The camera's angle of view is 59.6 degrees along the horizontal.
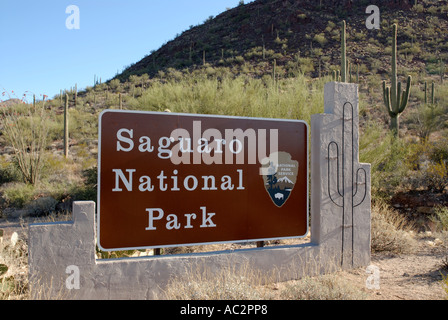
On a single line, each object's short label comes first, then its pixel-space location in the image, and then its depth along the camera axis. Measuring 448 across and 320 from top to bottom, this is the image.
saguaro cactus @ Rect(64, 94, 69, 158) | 21.45
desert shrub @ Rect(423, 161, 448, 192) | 13.91
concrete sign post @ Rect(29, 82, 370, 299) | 4.84
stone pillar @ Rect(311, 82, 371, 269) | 6.27
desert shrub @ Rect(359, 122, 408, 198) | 11.85
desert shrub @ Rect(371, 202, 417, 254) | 7.75
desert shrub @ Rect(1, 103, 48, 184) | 15.89
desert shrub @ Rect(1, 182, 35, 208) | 13.98
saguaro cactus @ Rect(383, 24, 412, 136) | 16.67
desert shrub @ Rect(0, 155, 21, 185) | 16.64
